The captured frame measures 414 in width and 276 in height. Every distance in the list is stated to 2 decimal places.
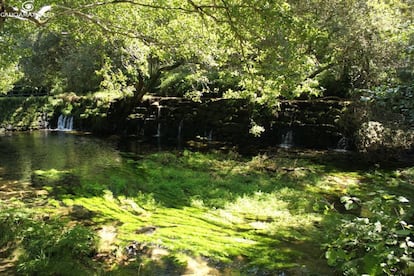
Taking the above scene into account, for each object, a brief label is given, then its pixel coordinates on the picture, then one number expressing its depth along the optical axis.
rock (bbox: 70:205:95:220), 7.27
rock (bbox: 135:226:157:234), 6.70
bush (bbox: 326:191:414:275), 2.73
